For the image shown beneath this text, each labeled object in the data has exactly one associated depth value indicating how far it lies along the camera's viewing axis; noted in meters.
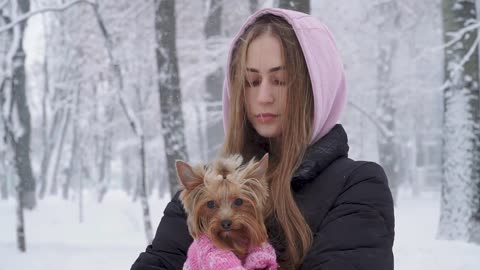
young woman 1.56
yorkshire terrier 1.65
